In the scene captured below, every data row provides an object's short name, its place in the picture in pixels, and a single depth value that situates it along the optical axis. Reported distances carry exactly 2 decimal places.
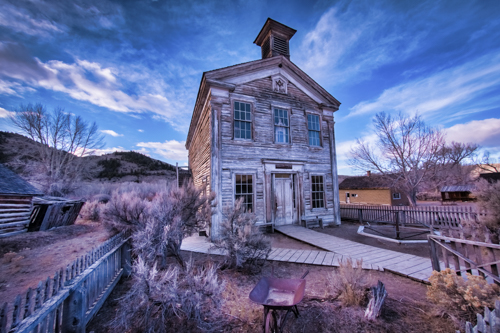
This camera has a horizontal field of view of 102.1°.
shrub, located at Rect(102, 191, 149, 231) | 4.79
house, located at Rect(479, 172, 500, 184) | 29.02
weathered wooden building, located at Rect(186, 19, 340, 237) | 9.12
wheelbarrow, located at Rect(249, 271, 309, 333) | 2.62
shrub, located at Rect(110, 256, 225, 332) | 2.79
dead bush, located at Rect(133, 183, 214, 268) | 4.21
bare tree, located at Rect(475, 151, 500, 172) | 40.41
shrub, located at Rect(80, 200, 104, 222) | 15.36
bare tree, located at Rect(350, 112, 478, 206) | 19.19
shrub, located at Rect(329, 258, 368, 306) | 3.35
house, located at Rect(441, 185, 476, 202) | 30.59
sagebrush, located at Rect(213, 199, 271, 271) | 5.04
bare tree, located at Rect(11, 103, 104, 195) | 24.53
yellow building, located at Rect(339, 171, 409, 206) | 26.22
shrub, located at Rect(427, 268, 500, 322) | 2.68
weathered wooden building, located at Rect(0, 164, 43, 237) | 9.12
